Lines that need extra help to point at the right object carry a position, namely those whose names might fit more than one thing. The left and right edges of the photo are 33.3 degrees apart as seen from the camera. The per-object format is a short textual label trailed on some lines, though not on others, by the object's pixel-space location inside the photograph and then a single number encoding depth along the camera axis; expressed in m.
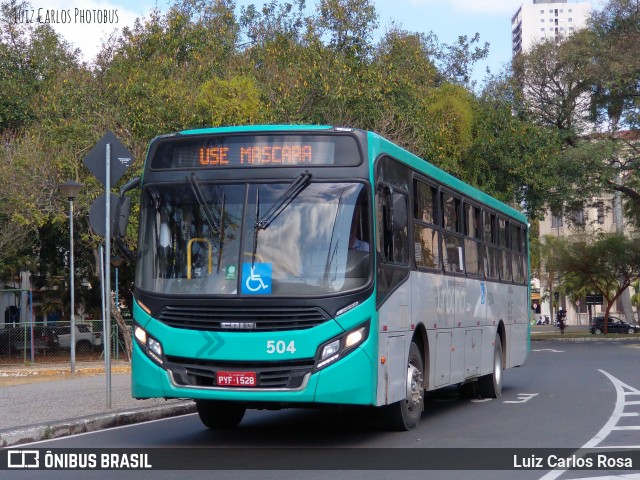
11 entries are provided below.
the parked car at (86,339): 35.44
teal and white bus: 10.59
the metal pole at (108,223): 14.29
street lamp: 23.17
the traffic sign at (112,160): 14.78
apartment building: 50.58
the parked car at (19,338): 31.83
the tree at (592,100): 46.97
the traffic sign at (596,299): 85.64
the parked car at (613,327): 70.75
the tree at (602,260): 63.16
